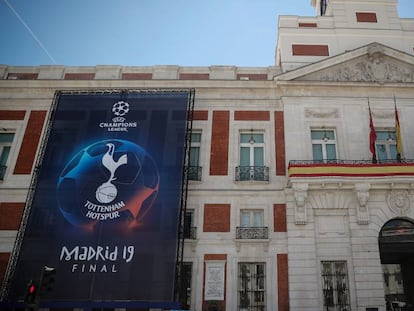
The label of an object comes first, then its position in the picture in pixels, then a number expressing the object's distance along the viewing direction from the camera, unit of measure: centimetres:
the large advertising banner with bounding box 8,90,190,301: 1409
